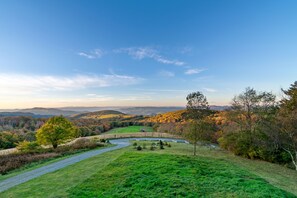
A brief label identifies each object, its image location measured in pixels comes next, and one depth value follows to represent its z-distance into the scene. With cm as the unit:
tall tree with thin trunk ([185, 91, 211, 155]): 2423
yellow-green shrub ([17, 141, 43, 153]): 2787
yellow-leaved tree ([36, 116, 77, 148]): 3097
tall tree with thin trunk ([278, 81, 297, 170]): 1911
